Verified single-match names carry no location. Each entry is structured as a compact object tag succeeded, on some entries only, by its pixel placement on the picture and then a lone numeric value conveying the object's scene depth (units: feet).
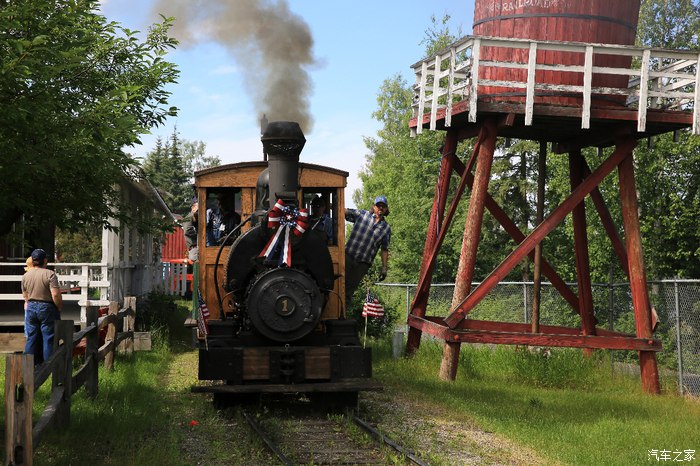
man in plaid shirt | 37.58
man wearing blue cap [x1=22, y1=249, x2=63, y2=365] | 38.91
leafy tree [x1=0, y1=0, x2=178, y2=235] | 23.54
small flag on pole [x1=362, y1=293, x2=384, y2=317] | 39.14
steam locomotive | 31.12
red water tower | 41.42
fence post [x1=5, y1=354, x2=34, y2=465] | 20.56
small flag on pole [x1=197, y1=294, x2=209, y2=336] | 32.96
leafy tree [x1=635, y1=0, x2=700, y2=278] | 73.61
